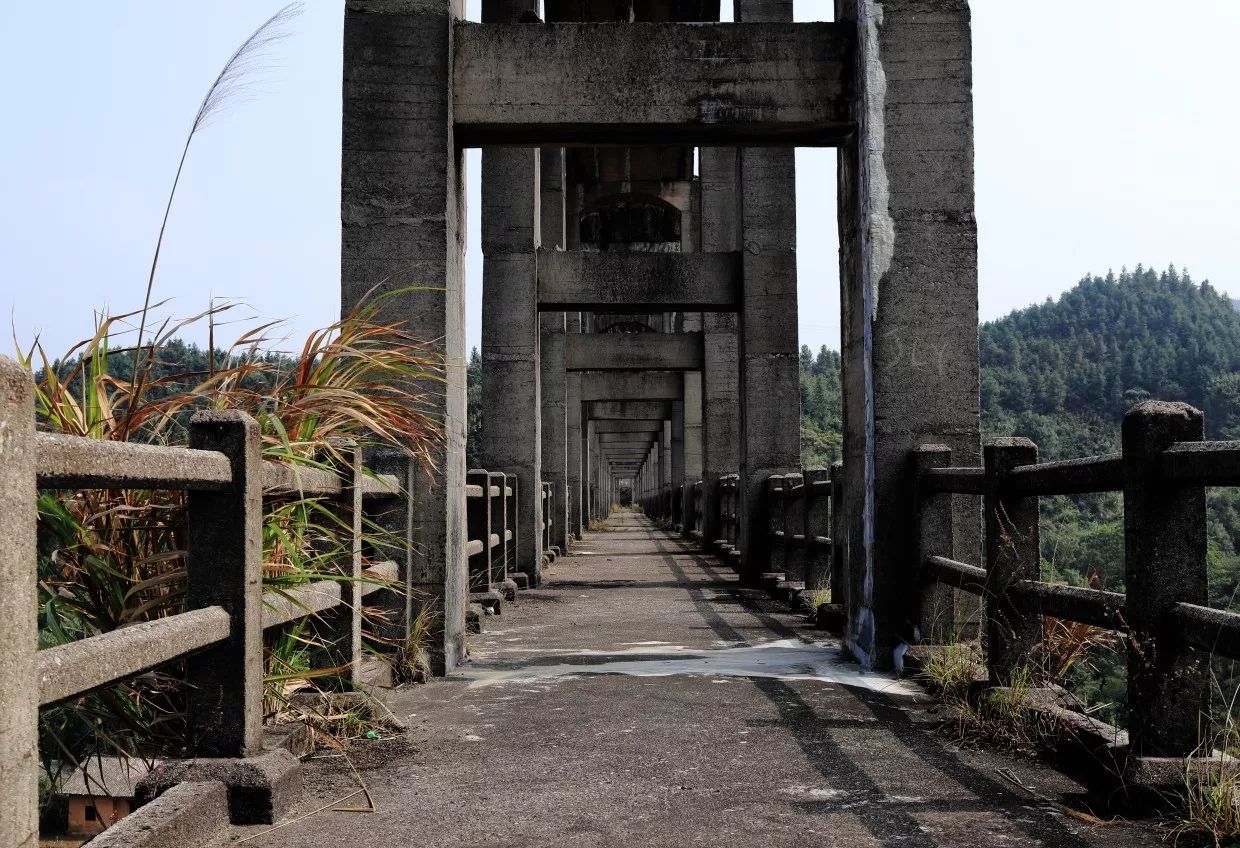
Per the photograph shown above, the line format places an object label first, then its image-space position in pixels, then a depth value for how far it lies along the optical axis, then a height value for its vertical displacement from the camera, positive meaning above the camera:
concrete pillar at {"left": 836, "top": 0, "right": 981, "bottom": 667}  6.03 +1.22
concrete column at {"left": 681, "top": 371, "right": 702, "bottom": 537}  24.48 +0.53
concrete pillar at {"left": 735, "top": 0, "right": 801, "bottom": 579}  12.95 +1.68
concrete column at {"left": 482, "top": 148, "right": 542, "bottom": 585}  13.50 +1.82
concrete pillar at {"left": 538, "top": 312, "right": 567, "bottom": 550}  19.75 +1.02
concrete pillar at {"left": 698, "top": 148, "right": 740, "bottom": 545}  17.55 +1.64
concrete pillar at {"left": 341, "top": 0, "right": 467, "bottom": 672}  6.15 +1.63
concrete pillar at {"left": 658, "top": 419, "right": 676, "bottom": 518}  35.31 -0.41
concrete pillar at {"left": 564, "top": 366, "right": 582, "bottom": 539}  25.41 +0.56
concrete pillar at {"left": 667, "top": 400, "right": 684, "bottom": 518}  27.34 +0.51
